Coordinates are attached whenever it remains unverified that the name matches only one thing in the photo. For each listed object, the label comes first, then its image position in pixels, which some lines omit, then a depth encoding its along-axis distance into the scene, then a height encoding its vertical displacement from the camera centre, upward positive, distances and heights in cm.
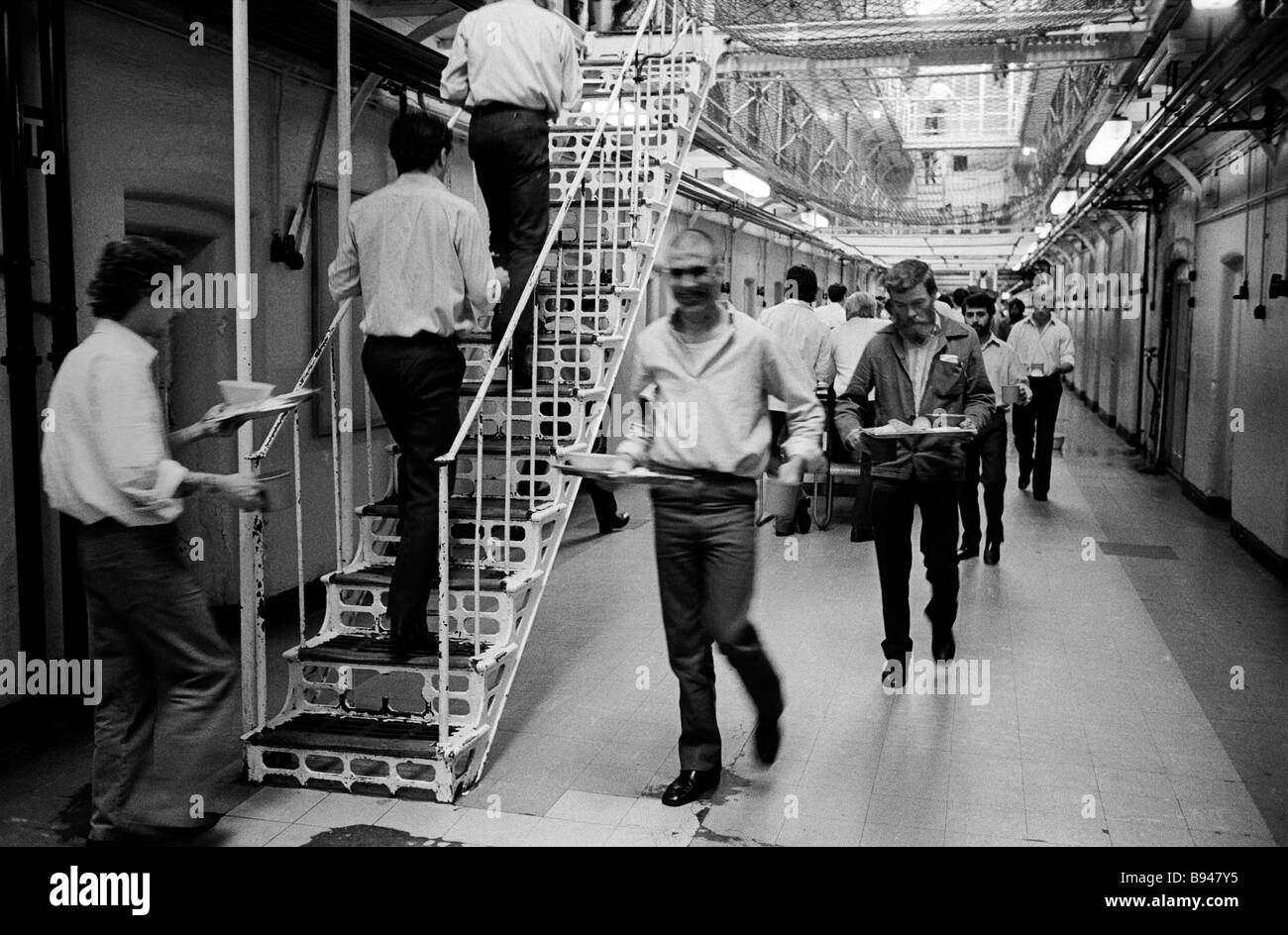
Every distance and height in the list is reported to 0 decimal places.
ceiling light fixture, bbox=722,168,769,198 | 1110 +172
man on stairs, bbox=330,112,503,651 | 426 +20
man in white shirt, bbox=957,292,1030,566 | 777 -83
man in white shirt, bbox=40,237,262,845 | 325 -57
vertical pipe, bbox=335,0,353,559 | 464 +69
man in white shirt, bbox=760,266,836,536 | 862 +21
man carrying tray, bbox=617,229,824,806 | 384 -32
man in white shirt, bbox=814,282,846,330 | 1006 +42
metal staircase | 417 -86
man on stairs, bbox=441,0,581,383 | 509 +111
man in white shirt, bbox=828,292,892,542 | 809 +16
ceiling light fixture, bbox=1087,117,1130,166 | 884 +169
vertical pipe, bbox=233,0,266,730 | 399 -30
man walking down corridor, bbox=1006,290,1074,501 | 1031 -11
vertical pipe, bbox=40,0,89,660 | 449 +63
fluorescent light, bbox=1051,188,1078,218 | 1355 +187
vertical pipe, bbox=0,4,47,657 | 432 -3
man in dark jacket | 498 -22
